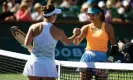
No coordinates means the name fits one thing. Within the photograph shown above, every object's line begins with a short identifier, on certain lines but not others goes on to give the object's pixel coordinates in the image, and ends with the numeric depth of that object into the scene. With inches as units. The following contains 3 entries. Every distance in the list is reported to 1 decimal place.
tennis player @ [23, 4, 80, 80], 602.3
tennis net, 654.9
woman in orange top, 673.2
